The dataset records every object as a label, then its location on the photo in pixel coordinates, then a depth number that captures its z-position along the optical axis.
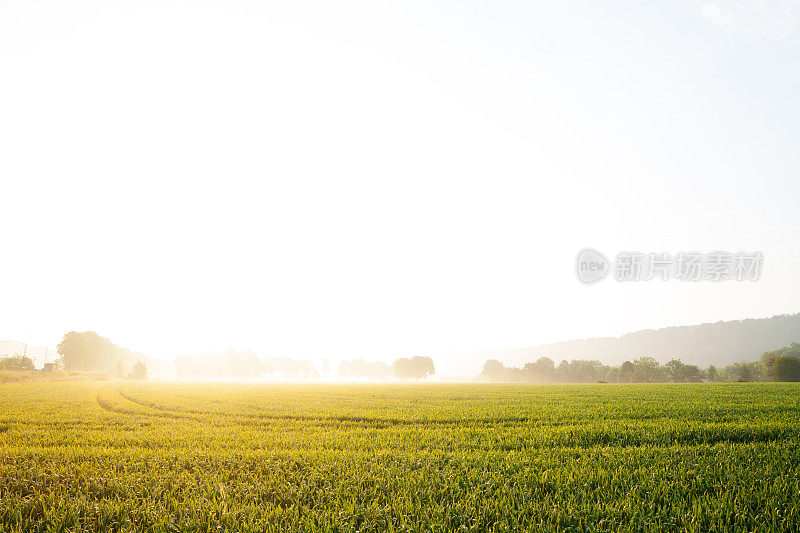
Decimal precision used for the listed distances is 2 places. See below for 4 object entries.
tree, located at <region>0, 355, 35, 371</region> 102.00
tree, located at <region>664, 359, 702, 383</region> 109.69
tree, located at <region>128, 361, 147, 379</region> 130.81
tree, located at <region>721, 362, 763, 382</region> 103.84
